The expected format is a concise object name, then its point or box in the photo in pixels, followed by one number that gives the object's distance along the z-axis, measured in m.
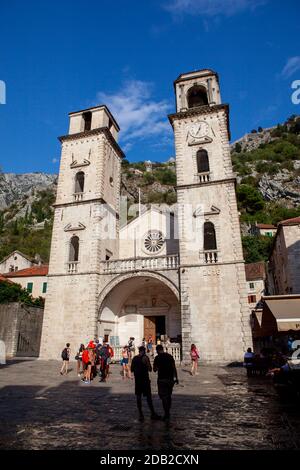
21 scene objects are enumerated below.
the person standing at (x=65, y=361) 12.42
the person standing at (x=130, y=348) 13.46
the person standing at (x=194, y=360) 12.09
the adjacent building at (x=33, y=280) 36.75
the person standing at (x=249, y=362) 12.10
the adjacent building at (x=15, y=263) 48.00
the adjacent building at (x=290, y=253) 19.95
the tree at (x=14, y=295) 26.86
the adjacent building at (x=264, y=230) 58.72
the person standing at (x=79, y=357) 12.53
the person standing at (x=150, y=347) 16.95
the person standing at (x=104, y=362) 11.24
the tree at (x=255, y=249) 51.66
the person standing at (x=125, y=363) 11.99
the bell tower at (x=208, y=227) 16.03
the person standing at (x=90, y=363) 10.91
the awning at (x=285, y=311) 8.28
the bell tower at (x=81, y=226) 18.80
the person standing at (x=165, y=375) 5.54
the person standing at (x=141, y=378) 5.69
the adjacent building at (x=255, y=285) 40.50
